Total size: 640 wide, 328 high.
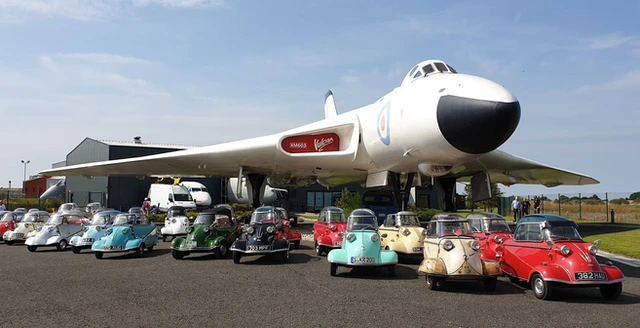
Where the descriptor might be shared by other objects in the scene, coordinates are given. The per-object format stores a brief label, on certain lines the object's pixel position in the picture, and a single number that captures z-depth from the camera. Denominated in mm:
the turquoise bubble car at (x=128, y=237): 13883
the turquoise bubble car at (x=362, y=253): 10242
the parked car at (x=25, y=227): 18922
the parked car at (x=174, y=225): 19562
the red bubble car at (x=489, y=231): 10742
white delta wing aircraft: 10984
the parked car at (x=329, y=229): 13922
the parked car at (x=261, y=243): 12250
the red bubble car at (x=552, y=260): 7797
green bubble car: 13523
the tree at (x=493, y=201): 45259
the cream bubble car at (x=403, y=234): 12297
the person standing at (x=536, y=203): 30531
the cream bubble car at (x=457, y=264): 8656
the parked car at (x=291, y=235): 15539
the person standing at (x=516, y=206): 29500
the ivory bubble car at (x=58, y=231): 16188
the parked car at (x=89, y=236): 15344
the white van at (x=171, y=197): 38325
